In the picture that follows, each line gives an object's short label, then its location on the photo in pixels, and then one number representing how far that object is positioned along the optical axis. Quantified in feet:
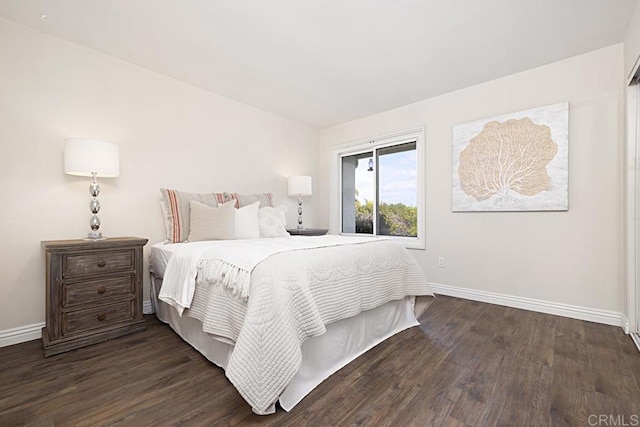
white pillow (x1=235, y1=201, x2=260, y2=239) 9.55
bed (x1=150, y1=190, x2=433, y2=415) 4.42
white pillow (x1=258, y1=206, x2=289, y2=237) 10.41
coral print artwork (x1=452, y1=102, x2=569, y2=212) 9.14
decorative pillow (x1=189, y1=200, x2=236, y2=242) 8.95
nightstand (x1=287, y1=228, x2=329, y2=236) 12.99
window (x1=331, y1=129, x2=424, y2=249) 12.95
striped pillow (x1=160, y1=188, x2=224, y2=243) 9.21
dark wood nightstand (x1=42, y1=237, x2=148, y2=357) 6.70
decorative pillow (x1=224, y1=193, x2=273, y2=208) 11.02
